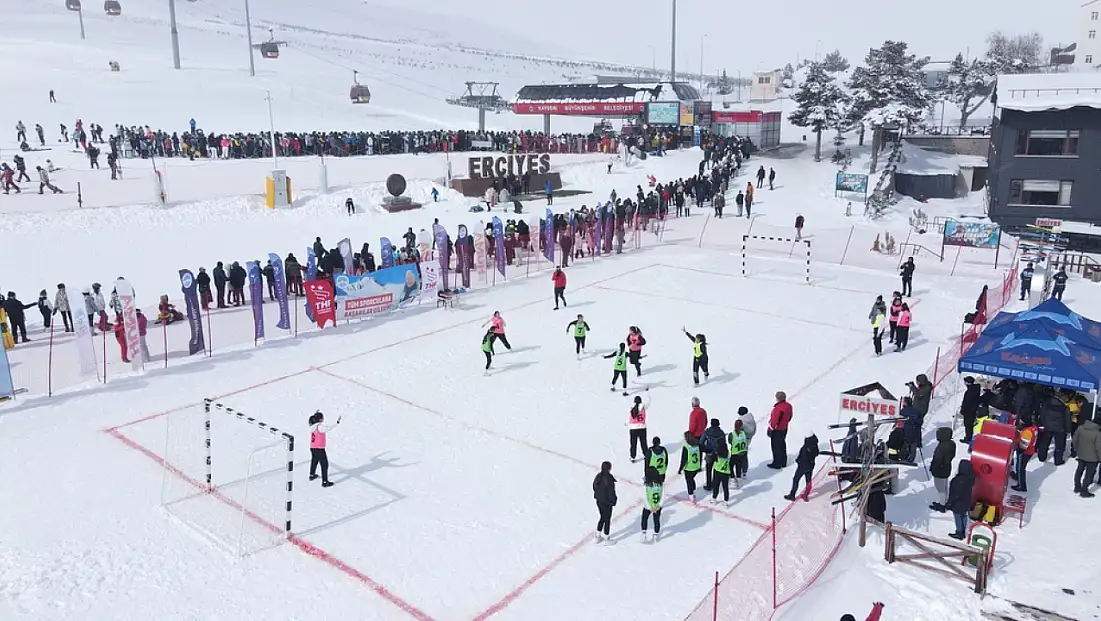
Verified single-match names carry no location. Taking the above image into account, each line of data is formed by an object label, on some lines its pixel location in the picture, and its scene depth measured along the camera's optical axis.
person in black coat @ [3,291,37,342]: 19.23
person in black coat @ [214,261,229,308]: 22.48
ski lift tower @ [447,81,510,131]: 70.97
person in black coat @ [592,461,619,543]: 10.77
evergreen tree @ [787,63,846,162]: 53.28
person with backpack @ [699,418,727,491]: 11.98
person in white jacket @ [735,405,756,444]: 12.63
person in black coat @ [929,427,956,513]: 11.50
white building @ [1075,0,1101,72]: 102.56
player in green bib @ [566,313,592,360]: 18.55
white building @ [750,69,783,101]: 104.19
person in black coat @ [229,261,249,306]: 22.88
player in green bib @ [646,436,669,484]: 11.37
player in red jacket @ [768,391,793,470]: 13.16
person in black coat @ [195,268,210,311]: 22.06
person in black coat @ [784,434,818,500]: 11.73
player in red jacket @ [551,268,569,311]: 22.77
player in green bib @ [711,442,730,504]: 11.94
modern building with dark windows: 37.94
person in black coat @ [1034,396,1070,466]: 12.67
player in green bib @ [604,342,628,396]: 16.52
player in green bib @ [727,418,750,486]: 12.45
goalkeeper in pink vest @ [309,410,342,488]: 12.46
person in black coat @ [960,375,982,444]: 13.97
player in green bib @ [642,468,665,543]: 10.91
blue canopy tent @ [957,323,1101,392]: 12.92
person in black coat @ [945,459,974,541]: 10.61
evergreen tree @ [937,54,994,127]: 73.12
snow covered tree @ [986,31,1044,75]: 69.44
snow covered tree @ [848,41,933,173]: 48.84
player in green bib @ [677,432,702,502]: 12.03
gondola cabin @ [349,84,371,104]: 64.88
